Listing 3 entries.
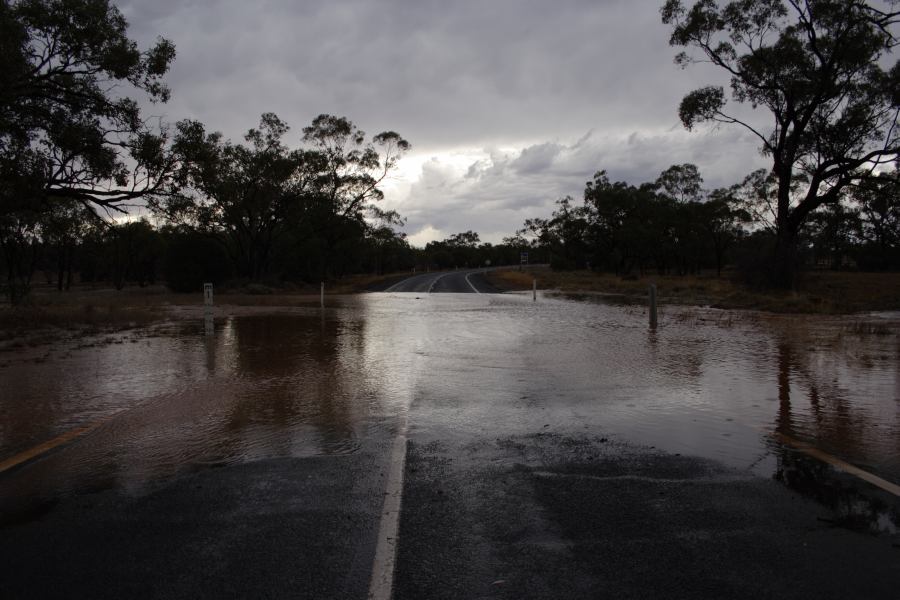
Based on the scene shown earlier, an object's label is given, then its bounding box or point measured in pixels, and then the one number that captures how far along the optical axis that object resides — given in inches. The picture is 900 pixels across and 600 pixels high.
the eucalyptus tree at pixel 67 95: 629.6
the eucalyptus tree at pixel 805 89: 1028.8
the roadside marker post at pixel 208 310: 572.7
